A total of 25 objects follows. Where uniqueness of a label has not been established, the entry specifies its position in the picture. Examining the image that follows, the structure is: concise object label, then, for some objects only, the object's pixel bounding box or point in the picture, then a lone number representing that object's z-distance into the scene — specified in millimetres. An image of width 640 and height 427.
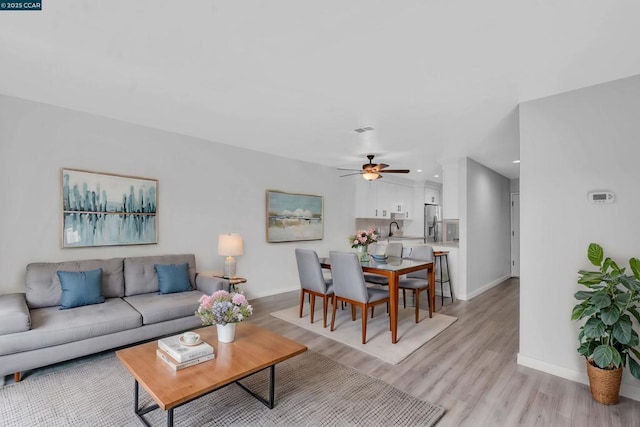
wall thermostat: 2441
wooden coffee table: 1672
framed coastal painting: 5320
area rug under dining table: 3121
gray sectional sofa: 2391
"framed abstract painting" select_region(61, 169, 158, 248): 3320
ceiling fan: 4867
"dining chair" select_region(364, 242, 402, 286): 5157
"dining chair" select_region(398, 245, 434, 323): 3952
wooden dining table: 3281
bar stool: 5095
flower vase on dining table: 4191
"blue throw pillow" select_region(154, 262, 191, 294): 3525
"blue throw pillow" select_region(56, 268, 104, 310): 2908
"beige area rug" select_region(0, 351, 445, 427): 2012
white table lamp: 4223
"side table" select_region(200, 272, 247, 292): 3998
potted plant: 2119
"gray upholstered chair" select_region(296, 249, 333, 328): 3787
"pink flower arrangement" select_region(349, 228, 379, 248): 4171
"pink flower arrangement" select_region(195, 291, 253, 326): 2209
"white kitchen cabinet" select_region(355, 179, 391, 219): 6949
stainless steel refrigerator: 8125
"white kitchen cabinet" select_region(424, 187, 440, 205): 8253
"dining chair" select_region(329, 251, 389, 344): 3312
